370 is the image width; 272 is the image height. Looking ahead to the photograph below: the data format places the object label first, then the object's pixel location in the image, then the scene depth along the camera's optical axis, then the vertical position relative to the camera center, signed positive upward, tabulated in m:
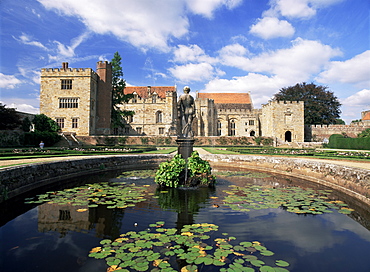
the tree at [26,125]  24.75 +1.74
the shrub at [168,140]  32.74 +0.14
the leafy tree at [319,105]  48.16 +7.72
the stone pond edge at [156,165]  6.94 -1.29
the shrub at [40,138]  22.02 +0.32
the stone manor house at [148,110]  29.86 +5.30
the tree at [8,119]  22.48 +2.26
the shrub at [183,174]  8.22 -1.19
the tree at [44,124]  25.47 +2.00
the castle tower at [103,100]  32.28 +5.85
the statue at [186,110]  9.44 +1.30
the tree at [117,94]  33.91 +7.15
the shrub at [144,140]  32.43 +0.14
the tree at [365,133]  33.83 +1.14
